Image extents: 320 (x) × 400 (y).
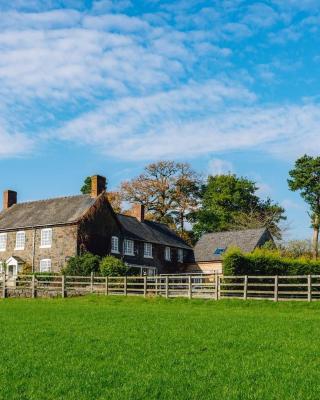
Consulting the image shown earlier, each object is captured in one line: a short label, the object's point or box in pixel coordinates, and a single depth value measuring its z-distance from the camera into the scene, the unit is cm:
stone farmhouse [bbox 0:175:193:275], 4566
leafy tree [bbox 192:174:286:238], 7356
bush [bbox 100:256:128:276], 3959
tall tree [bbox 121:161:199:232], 6994
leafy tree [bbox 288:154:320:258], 5903
